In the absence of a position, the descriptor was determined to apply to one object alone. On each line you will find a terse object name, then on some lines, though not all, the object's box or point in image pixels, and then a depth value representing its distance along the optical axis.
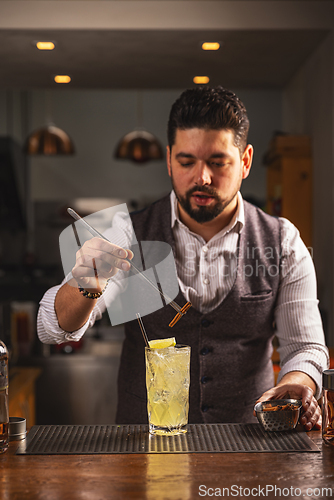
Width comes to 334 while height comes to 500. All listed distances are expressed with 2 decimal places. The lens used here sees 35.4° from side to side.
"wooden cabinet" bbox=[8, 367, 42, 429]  2.81
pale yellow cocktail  1.03
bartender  1.41
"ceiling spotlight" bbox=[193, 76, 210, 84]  3.74
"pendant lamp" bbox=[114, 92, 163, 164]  4.29
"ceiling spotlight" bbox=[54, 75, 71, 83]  3.75
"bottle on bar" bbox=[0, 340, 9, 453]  0.96
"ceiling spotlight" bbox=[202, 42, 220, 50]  3.07
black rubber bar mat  0.96
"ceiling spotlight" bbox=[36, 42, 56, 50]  3.08
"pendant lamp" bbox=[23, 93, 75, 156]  4.16
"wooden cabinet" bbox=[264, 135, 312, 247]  3.44
